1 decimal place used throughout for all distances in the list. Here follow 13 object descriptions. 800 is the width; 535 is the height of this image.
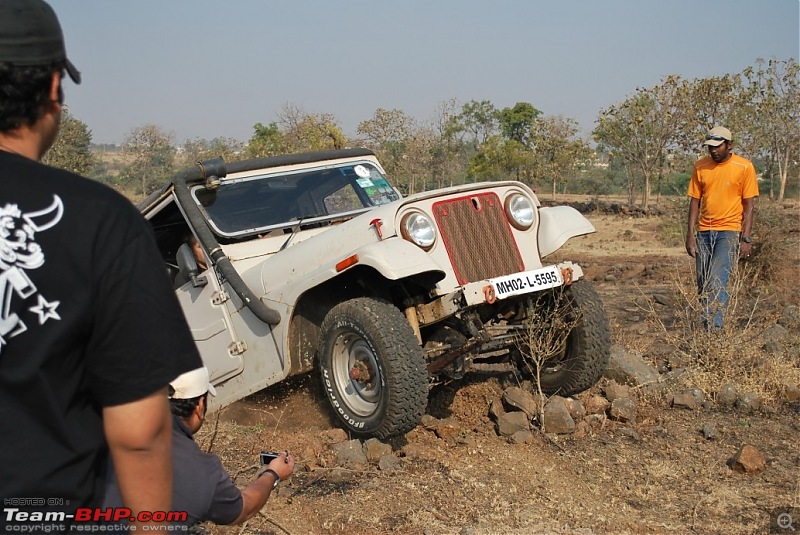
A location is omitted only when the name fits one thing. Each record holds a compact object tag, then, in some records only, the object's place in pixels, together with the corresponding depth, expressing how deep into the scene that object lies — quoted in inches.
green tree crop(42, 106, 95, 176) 1135.6
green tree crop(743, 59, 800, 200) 1231.5
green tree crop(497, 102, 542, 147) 1519.4
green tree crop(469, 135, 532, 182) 1294.3
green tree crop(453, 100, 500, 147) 1699.1
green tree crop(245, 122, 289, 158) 955.8
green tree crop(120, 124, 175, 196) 1606.8
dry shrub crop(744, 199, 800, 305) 413.1
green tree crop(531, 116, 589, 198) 1350.9
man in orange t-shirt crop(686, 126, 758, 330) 268.5
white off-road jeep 181.9
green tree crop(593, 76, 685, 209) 1114.1
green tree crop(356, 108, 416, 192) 1272.1
